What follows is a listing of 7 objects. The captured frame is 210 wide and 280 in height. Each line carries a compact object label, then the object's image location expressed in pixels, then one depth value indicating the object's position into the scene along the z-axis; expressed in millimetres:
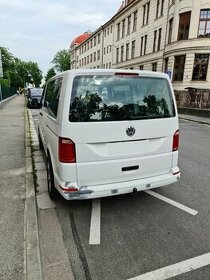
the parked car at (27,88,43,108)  21211
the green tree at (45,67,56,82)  100275
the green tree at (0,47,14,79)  65875
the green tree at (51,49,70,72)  92125
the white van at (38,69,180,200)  2996
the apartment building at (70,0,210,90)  22188
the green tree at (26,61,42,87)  101625
